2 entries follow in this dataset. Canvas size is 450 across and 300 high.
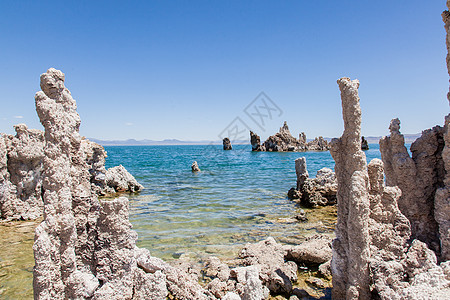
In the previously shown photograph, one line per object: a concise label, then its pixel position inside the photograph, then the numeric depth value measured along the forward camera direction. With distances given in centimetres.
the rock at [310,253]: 606
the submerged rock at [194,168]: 3064
